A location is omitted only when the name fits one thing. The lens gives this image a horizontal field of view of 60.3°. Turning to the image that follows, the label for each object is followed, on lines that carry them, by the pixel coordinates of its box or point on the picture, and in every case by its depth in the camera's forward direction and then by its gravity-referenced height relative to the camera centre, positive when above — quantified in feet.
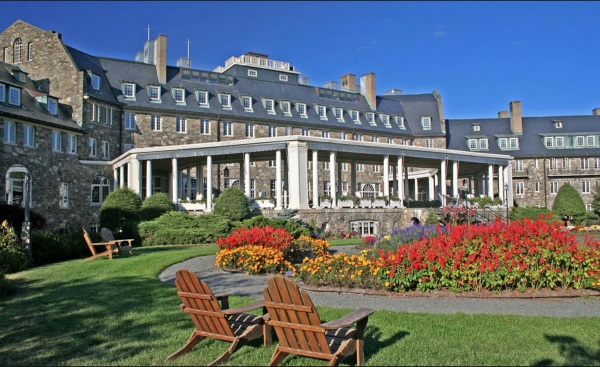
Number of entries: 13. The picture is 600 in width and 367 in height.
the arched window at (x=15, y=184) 99.09 +5.10
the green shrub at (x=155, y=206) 90.02 +0.32
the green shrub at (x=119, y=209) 89.81 -0.08
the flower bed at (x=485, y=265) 33.12 -4.05
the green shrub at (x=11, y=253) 45.34 -3.84
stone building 100.63 +20.84
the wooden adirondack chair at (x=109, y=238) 56.44 -3.18
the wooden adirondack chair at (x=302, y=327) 17.39 -4.22
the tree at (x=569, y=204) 152.25 -0.94
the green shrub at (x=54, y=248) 52.69 -4.10
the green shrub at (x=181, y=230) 78.54 -3.42
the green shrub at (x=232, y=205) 88.17 +0.29
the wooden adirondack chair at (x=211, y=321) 19.66 -4.54
